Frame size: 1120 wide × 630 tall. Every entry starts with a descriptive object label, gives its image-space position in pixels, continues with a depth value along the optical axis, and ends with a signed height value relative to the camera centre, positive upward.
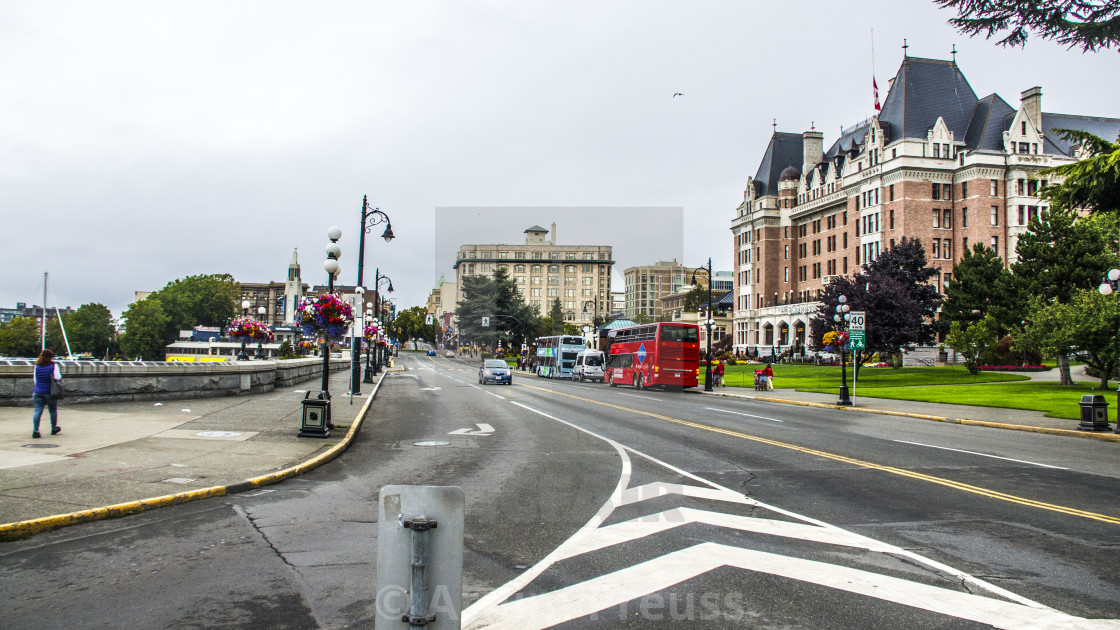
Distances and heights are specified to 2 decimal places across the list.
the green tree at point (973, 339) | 42.28 +0.00
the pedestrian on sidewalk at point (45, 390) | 11.89 -1.01
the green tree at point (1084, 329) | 31.23 +0.50
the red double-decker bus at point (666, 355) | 41.09 -1.16
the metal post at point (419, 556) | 2.94 -0.95
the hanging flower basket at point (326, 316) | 17.69 +0.45
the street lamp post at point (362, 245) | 25.80 +3.71
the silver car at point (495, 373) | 45.72 -2.50
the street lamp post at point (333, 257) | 17.53 +1.99
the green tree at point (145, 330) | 109.81 +0.32
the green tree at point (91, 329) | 126.29 +0.45
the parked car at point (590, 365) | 58.78 -2.56
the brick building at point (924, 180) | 68.50 +16.77
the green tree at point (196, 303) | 116.81 +5.09
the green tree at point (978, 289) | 51.88 +3.96
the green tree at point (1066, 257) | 46.03 +5.60
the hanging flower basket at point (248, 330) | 32.94 +0.14
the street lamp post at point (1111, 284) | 18.07 +1.65
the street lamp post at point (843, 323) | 28.45 +0.70
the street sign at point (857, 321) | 27.61 +0.68
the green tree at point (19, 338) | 117.94 -1.20
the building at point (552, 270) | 161.88 +15.47
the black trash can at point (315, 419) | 14.08 -1.74
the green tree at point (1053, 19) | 15.98 +7.56
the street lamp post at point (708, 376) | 40.25 -2.32
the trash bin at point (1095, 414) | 17.50 -1.86
